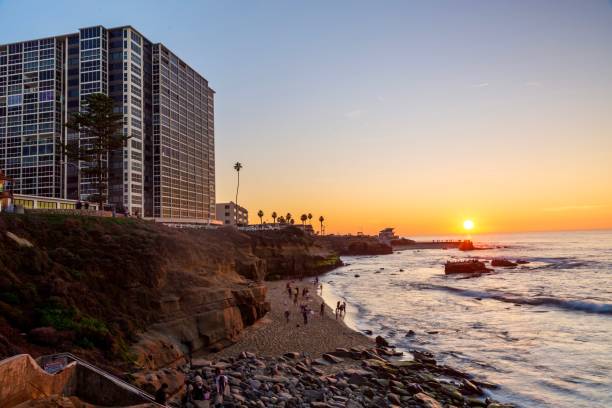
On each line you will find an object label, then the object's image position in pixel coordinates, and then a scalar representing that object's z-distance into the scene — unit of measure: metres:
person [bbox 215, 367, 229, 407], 16.64
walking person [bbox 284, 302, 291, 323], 35.59
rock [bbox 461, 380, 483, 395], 21.33
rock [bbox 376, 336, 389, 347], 29.38
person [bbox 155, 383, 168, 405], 14.11
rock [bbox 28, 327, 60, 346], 16.45
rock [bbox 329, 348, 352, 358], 25.84
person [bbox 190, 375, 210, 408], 15.62
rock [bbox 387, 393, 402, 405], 19.05
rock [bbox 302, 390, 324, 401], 18.27
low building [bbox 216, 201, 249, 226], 160.25
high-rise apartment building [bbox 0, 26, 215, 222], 80.50
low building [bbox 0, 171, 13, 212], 29.00
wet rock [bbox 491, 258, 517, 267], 102.64
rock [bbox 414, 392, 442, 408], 18.84
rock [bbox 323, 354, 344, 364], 24.81
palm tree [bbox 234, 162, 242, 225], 130.50
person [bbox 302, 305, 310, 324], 35.66
